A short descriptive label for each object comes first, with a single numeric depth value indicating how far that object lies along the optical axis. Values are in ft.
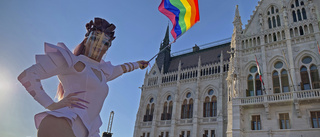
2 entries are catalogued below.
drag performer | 12.20
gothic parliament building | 64.49
